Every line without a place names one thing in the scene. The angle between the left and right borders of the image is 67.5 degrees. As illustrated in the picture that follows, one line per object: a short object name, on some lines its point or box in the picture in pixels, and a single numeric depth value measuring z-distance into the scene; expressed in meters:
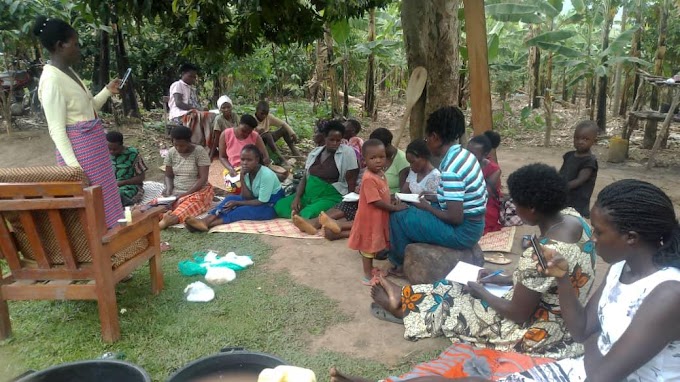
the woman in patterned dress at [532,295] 2.38
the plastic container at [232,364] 2.23
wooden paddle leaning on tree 5.85
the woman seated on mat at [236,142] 6.57
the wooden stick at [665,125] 7.59
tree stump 3.65
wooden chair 2.84
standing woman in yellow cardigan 3.40
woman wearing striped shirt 3.48
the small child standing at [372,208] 3.74
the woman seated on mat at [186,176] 5.39
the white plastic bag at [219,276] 3.94
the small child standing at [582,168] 4.68
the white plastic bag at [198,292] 3.64
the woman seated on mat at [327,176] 5.25
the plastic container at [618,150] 8.40
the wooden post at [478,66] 5.62
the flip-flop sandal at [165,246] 4.69
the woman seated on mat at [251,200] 5.35
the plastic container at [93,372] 2.18
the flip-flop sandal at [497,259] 4.36
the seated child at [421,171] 4.27
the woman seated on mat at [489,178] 4.92
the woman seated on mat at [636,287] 1.56
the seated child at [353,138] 5.64
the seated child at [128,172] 5.55
